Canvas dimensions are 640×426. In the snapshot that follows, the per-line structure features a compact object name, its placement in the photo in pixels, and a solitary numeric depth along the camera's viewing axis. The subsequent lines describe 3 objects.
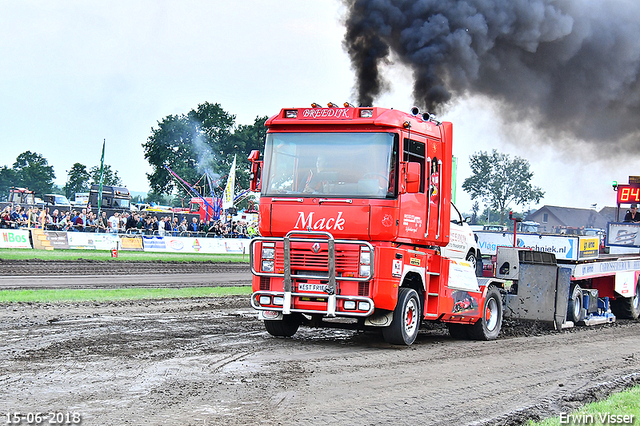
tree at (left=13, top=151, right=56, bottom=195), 108.19
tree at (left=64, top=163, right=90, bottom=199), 104.50
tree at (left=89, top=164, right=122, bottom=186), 107.95
